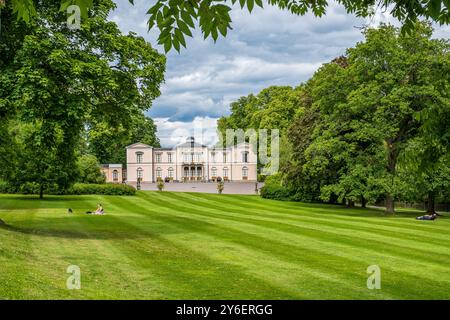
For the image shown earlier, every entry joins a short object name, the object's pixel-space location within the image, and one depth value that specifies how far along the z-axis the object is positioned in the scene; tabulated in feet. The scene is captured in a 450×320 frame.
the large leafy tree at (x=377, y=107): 112.57
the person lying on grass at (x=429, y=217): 105.50
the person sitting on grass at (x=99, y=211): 102.68
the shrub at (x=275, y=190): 179.39
